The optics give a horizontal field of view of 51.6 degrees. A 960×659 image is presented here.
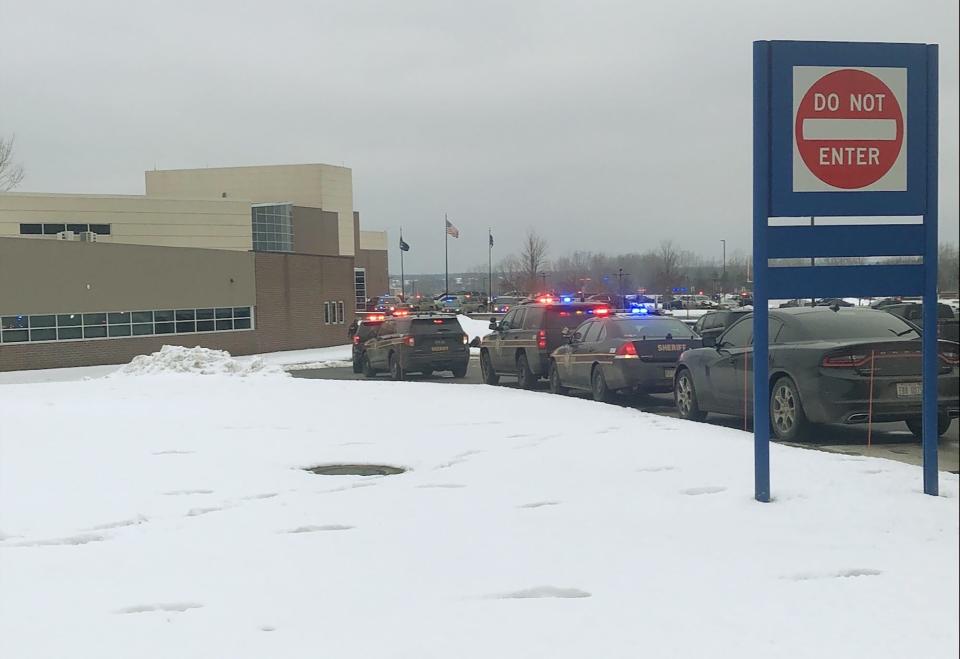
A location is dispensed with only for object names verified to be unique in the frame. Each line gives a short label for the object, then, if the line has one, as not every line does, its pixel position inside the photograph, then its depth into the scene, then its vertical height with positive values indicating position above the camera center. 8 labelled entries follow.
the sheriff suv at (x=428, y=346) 25.47 -1.57
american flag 85.36 +4.64
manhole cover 8.80 -1.65
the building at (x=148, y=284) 37.88 +0.28
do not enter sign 6.85 +1.03
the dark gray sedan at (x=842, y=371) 10.66 -1.04
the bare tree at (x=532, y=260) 115.19 +2.82
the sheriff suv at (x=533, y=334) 20.23 -1.06
